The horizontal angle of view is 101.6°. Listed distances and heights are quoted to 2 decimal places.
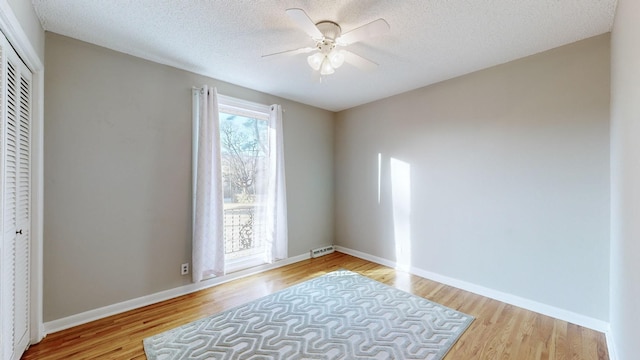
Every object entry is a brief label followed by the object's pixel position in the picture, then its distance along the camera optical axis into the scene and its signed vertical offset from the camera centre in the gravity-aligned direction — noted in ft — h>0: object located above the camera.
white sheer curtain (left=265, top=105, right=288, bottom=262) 11.72 -0.51
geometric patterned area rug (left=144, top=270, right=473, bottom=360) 6.22 -4.03
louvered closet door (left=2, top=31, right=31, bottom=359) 5.14 -0.30
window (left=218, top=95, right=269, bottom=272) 10.69 +0.17
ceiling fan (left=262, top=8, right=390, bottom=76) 5.69 +3.48
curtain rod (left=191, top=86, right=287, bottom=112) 9.55 +3.44
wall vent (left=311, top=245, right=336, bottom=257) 13.69 -3.72
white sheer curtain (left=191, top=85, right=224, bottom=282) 9.29 -0.31
